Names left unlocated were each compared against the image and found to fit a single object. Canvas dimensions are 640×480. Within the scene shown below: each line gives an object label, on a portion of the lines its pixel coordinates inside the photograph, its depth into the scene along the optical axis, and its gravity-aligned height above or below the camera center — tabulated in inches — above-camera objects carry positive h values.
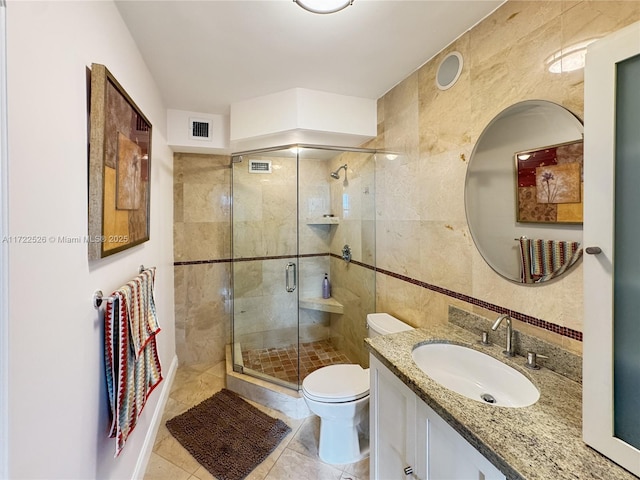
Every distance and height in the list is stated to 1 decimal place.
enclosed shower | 103.8 -8.6
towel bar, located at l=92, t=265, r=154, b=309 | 41.9 -9.5
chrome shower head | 109.5 +25.0
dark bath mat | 66.8 -53.9
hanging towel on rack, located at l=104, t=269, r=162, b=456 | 43.7 -19.8
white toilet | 66.2 -41.9
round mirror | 42.3 +7.8
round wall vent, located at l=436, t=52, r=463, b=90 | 60.2 +37.3
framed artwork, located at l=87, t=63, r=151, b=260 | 38.9 +11.6
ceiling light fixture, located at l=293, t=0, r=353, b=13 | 47.5 +40.3
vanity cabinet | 33.8 -29.5
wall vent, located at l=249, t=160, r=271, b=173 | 105.3 +27.2
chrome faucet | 48.5 -17.8
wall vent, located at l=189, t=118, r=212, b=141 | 98.7 +38.9
